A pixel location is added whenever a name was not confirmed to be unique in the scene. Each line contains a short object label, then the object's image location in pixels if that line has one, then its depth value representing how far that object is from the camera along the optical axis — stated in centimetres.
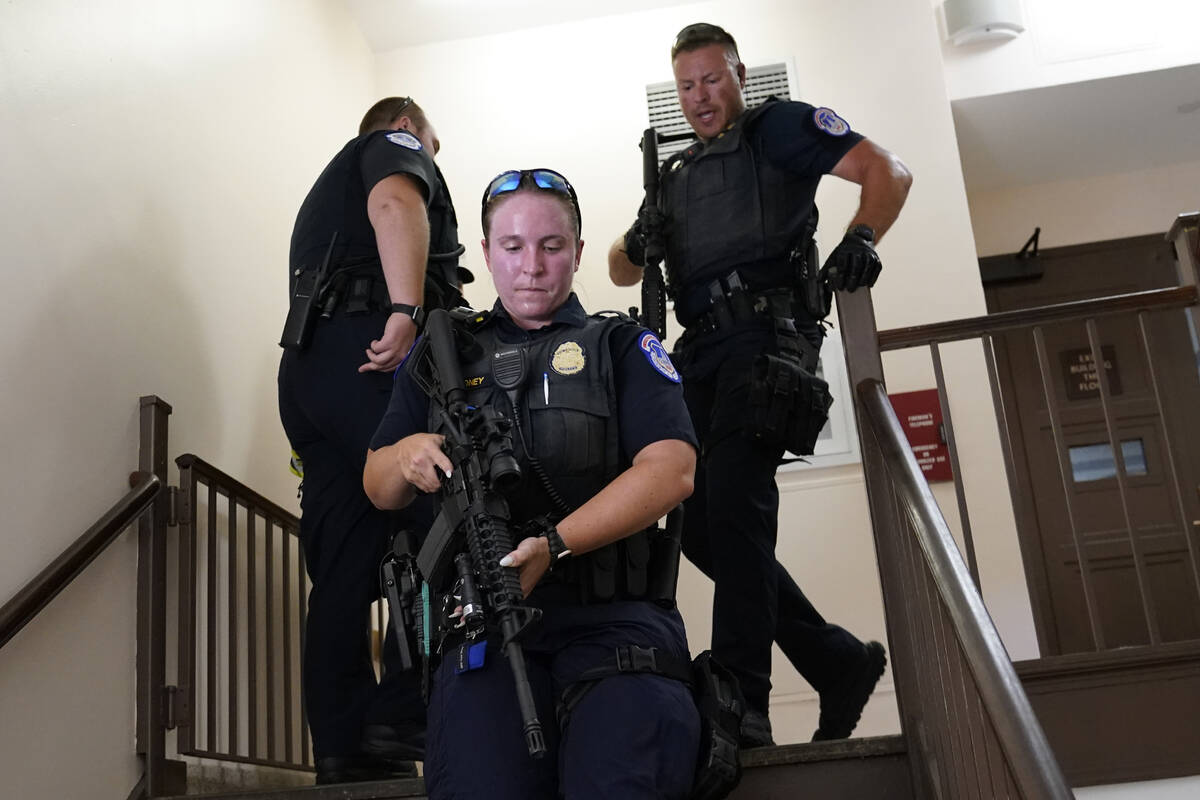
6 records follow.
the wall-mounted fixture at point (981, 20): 532
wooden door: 558
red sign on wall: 465
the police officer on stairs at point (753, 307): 247
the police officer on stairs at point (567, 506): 155
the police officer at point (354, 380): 264
